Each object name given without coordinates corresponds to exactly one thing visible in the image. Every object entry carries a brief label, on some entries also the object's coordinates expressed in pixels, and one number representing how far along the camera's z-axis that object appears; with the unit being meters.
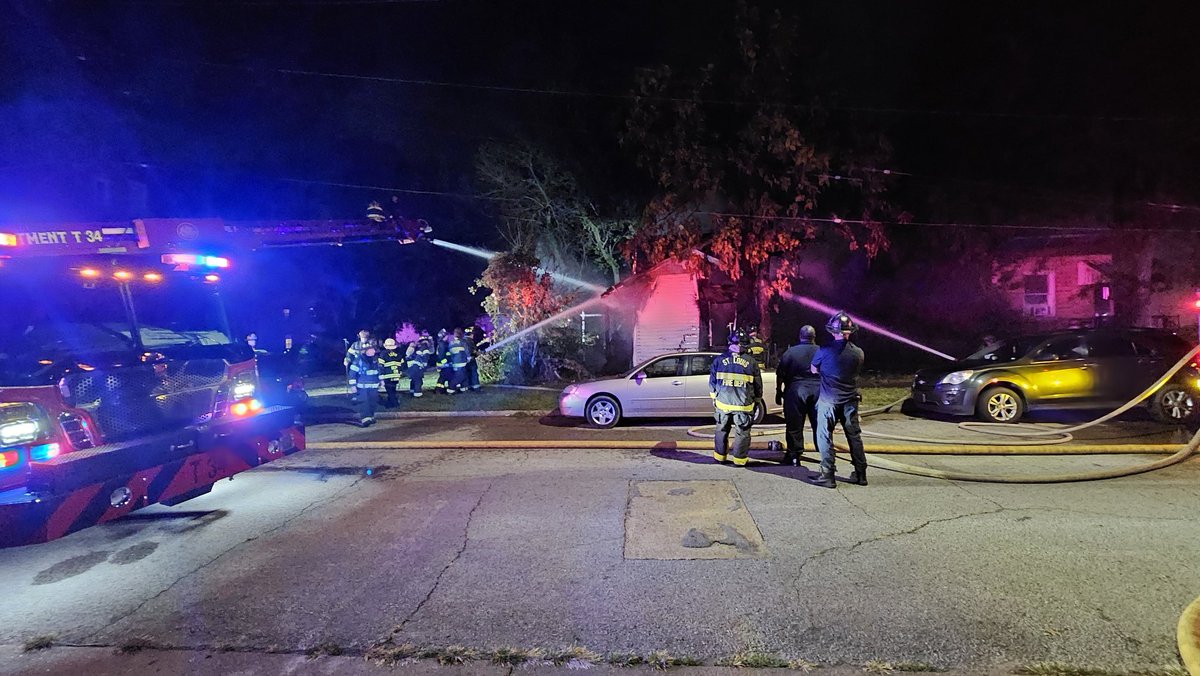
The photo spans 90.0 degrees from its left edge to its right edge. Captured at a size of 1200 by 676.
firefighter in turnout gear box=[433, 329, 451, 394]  13.64
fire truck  4.28
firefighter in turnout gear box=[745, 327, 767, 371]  8.44
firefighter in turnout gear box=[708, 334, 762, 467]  6.70
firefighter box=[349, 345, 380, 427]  10.52
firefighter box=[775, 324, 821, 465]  6.71
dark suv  9.19
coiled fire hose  6.18
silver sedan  9.77
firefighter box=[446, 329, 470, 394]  13.49
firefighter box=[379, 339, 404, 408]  11.54
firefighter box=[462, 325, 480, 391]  13.88
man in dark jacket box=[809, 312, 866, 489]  5.98
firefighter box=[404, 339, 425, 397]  13.31
